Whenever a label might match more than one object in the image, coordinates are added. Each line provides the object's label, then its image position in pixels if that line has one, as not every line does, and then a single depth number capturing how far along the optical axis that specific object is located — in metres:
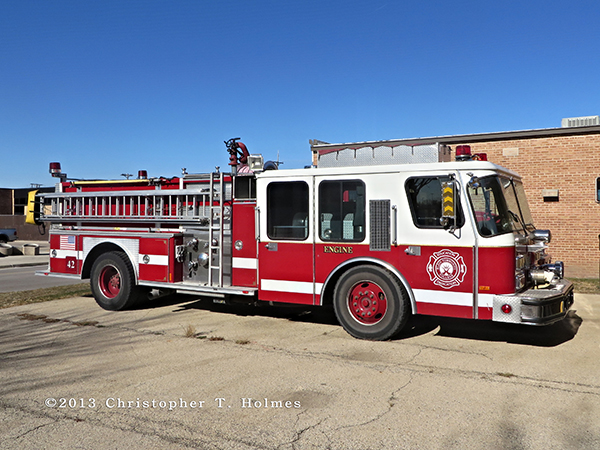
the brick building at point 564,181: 13.47
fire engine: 5.78
